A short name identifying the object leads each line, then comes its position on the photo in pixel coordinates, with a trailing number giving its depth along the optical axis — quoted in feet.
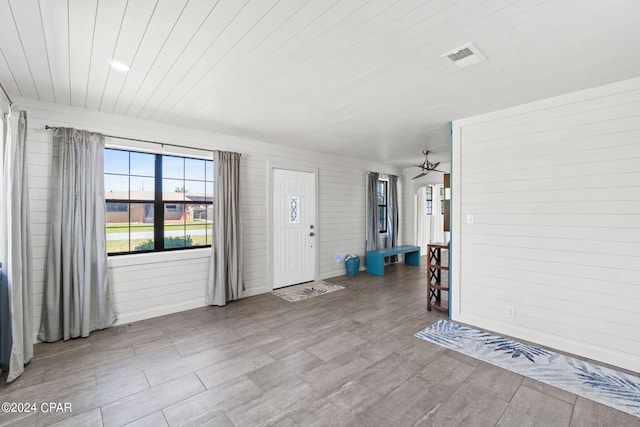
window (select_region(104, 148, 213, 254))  11.75
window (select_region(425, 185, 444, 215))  27.91
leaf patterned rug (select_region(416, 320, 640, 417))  7.03
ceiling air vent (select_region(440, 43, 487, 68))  6.48
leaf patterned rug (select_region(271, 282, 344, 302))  14.97
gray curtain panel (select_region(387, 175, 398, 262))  23.29
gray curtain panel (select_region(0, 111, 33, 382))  7.77
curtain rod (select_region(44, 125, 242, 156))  9.93
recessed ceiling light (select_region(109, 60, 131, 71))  7.30
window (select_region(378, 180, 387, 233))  23.38
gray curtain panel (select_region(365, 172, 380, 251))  21.27
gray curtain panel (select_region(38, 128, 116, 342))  9.83
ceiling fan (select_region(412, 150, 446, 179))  16.37
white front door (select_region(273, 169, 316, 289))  16.24
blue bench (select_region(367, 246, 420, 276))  19.93
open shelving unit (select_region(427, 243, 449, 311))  12.86
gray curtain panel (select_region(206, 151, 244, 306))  13.42
